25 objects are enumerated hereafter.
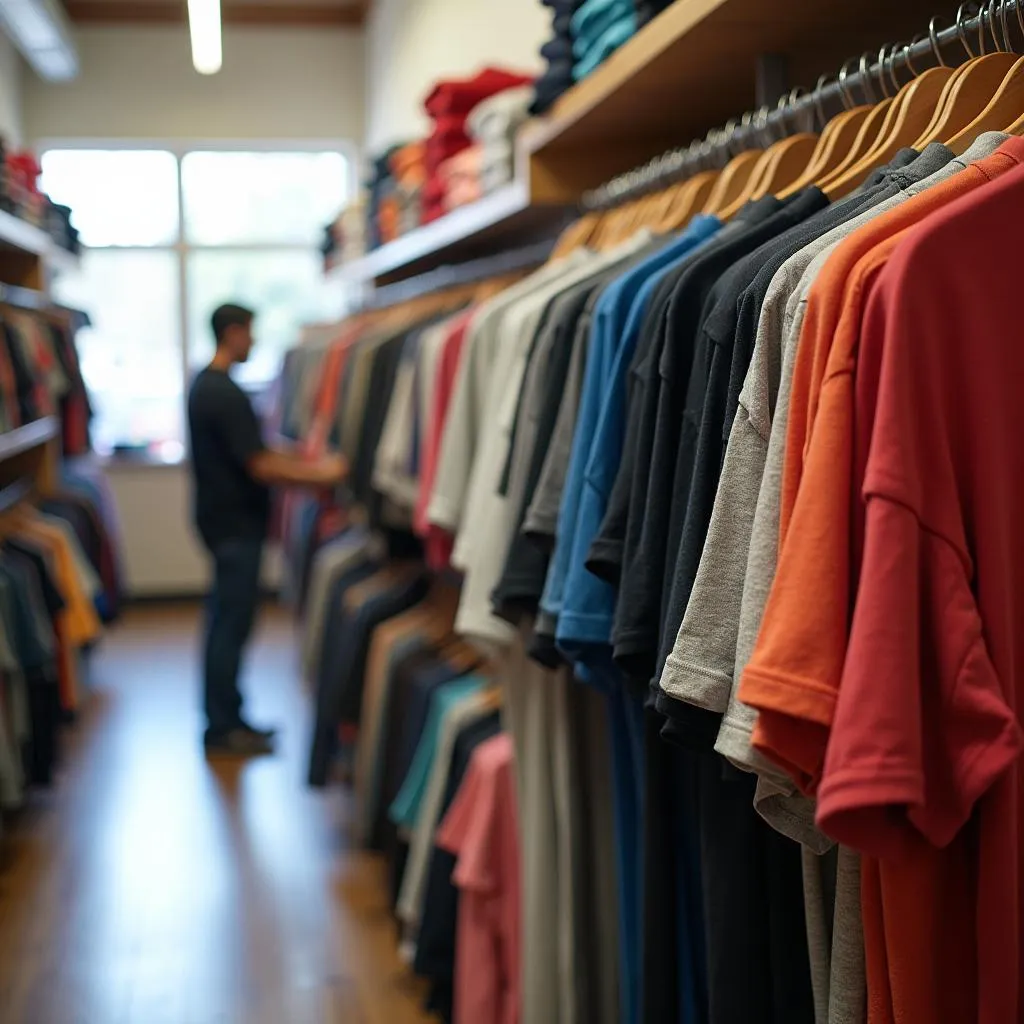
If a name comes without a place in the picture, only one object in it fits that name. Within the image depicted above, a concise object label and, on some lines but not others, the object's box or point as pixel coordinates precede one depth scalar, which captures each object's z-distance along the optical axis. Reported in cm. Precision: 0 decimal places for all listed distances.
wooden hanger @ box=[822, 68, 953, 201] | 144
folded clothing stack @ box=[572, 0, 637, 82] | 233
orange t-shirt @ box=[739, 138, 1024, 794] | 103
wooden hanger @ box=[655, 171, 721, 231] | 193
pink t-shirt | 264
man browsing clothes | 507
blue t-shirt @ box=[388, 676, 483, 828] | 320
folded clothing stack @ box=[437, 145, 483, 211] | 346
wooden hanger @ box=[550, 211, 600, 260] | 239
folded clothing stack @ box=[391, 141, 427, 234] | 454
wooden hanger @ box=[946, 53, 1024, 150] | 132
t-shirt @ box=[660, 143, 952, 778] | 121
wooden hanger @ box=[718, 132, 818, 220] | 167
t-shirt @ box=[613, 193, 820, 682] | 139
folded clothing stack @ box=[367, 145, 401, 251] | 525
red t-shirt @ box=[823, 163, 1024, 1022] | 98
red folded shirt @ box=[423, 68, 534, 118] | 378
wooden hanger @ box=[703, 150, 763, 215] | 177
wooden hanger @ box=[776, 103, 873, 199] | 157
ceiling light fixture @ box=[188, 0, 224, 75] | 420
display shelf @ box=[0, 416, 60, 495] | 603
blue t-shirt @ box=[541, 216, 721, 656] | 158
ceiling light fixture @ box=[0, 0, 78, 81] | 646
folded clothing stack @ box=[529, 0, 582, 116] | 264
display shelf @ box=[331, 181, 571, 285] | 299
